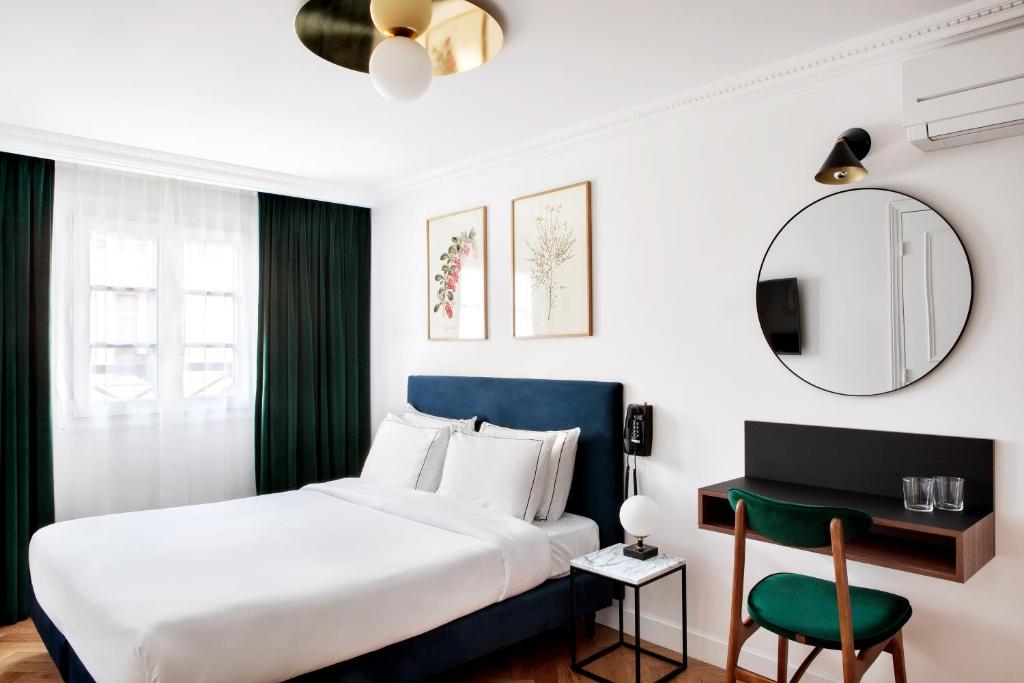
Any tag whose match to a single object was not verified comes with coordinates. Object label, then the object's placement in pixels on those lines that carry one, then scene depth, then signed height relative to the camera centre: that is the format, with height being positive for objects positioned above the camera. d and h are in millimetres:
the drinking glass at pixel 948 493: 2240 -493
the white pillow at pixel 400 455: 3697 -593
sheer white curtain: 3777 +70
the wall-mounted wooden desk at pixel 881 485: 2096 -534
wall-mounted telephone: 3170 -387
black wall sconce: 2381 +670
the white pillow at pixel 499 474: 3176 -608
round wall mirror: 2371 +212
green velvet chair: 1964 -840
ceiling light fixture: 2094 +1141
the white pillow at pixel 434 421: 3893 -424
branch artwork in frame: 3518 +473
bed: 2051 -818
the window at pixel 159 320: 3855 +198
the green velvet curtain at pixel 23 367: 3484 -70
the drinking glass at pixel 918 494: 2252 -495
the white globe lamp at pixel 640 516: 2822 -705
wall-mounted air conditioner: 2102 +826
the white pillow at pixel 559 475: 3256 -611
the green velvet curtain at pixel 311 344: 4473 +54
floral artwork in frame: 4090 +477
